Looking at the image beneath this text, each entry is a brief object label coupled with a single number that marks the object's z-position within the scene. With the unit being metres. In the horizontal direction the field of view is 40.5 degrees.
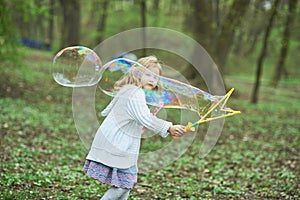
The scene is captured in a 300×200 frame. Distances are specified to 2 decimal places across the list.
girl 3.91
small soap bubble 4.72
